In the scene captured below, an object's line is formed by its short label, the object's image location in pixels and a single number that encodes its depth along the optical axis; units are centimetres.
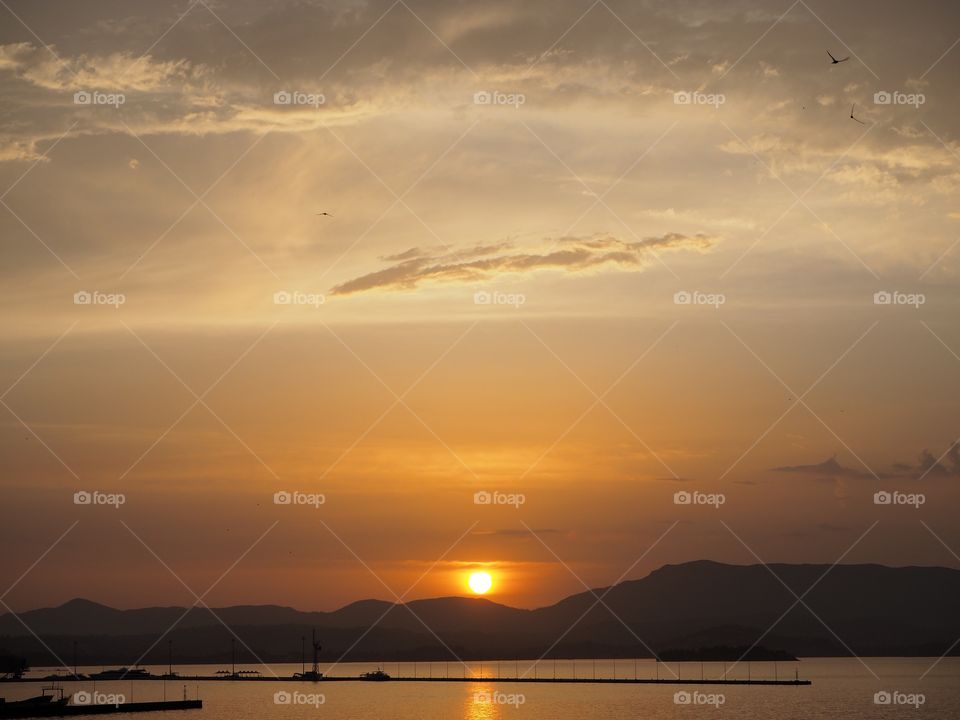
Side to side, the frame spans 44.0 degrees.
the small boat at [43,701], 15312
